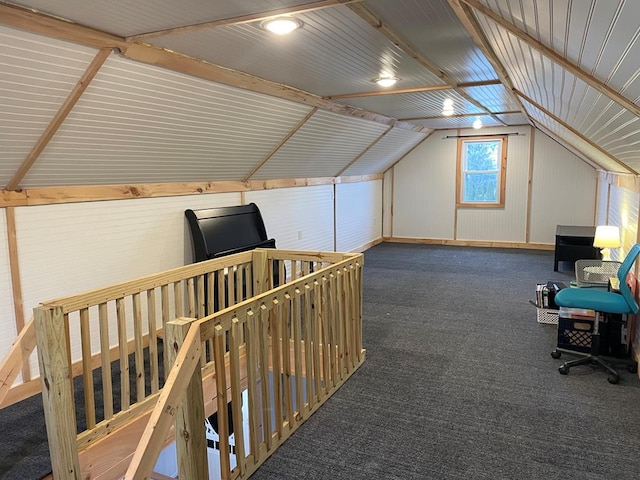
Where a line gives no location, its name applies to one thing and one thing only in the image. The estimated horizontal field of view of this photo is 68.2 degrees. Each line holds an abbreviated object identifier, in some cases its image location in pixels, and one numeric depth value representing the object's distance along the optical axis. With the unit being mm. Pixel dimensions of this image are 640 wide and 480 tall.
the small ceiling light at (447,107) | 5273
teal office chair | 3295
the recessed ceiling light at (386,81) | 3941
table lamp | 5047
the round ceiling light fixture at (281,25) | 2396
